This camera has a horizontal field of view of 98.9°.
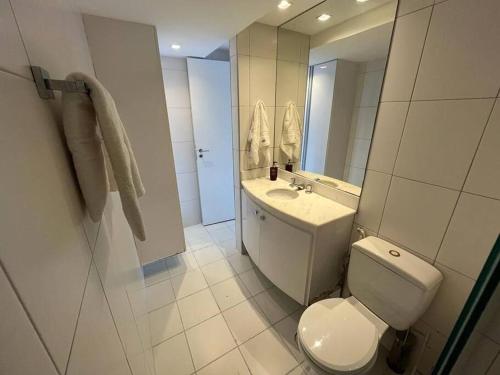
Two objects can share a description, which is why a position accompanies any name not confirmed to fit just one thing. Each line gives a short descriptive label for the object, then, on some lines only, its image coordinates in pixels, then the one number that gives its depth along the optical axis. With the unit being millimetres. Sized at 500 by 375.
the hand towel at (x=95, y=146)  452
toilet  997
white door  2277
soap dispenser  1988
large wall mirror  1207
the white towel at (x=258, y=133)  1835
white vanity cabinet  1299
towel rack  411
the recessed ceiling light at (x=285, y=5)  1378
